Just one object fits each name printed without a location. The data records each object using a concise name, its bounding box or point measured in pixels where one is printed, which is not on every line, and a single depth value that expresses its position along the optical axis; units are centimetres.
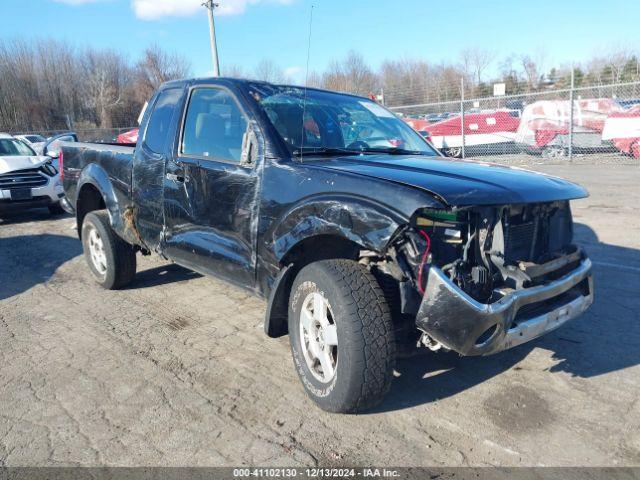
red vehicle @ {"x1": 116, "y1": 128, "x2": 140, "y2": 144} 1864
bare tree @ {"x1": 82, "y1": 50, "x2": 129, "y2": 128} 4962
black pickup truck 256
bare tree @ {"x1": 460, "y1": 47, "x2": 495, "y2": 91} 2406
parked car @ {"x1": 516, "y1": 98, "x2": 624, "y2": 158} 1537
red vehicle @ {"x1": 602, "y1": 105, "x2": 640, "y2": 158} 1426
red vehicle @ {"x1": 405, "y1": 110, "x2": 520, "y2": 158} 1733
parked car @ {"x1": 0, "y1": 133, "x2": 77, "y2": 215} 924
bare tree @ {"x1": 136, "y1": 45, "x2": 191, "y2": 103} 4904
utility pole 1719
